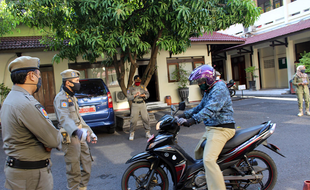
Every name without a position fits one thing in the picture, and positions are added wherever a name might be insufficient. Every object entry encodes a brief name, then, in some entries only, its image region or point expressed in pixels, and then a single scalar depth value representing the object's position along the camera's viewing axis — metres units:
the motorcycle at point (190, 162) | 2.88
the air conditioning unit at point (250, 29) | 18.94
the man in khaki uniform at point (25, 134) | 1.84
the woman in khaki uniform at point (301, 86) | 7.69
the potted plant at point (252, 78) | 17.05
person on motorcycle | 2.69
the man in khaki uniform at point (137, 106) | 6.56
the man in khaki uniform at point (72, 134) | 3.09
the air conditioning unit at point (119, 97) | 11.77
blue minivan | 6.68
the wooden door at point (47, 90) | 11.12
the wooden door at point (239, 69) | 21.48
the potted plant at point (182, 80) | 12.63
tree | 6.06
